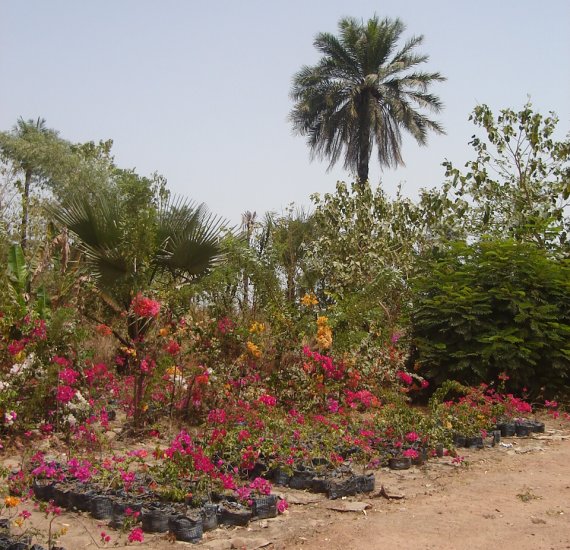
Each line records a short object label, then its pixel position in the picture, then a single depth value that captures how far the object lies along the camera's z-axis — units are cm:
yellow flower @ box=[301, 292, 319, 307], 905
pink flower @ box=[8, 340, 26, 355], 666
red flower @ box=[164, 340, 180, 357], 693
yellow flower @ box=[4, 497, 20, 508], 386
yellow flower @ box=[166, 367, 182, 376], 725
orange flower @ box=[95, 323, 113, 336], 789
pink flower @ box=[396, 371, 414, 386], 883
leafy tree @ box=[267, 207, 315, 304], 1250
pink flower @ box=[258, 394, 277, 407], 700
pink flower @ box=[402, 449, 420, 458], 629
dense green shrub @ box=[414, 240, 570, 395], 954
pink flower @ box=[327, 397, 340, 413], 758
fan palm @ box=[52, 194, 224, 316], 807
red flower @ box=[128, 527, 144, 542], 405
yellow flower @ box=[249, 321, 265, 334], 809
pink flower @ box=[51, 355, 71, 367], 657
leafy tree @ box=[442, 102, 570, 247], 1307
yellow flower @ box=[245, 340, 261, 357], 786
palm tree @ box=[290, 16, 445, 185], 2284
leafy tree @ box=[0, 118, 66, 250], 2750
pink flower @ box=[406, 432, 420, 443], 652
